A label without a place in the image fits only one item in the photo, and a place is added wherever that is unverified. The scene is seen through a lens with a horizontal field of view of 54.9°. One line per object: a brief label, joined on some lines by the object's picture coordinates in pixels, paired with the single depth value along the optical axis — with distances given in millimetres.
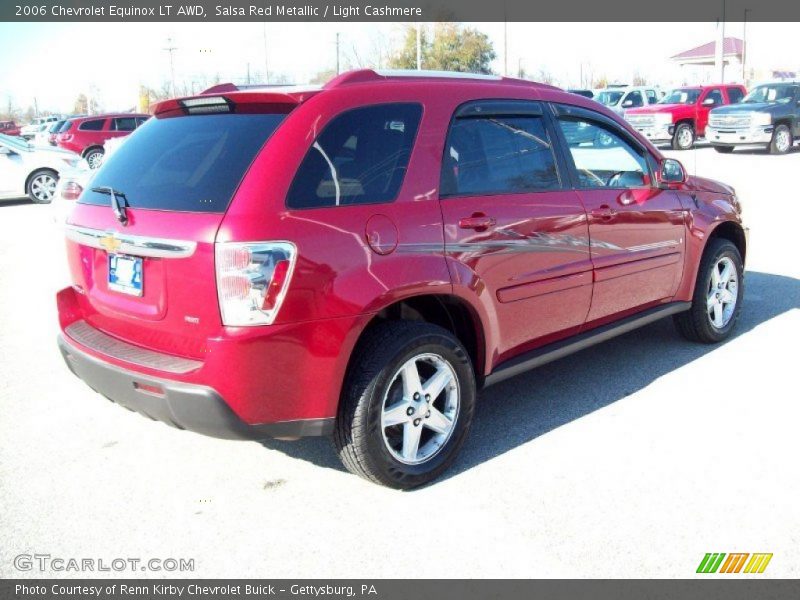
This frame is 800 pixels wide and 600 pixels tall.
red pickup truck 24891
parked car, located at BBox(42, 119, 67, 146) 24489
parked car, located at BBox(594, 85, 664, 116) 27484
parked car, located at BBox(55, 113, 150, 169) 23656
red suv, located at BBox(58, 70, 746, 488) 3082
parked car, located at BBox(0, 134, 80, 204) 16031
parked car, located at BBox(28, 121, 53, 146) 25697
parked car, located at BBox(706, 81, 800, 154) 22188
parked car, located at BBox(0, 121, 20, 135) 45188
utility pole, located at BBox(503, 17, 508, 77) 42481
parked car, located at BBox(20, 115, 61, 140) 41788
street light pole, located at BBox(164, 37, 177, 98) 52281
